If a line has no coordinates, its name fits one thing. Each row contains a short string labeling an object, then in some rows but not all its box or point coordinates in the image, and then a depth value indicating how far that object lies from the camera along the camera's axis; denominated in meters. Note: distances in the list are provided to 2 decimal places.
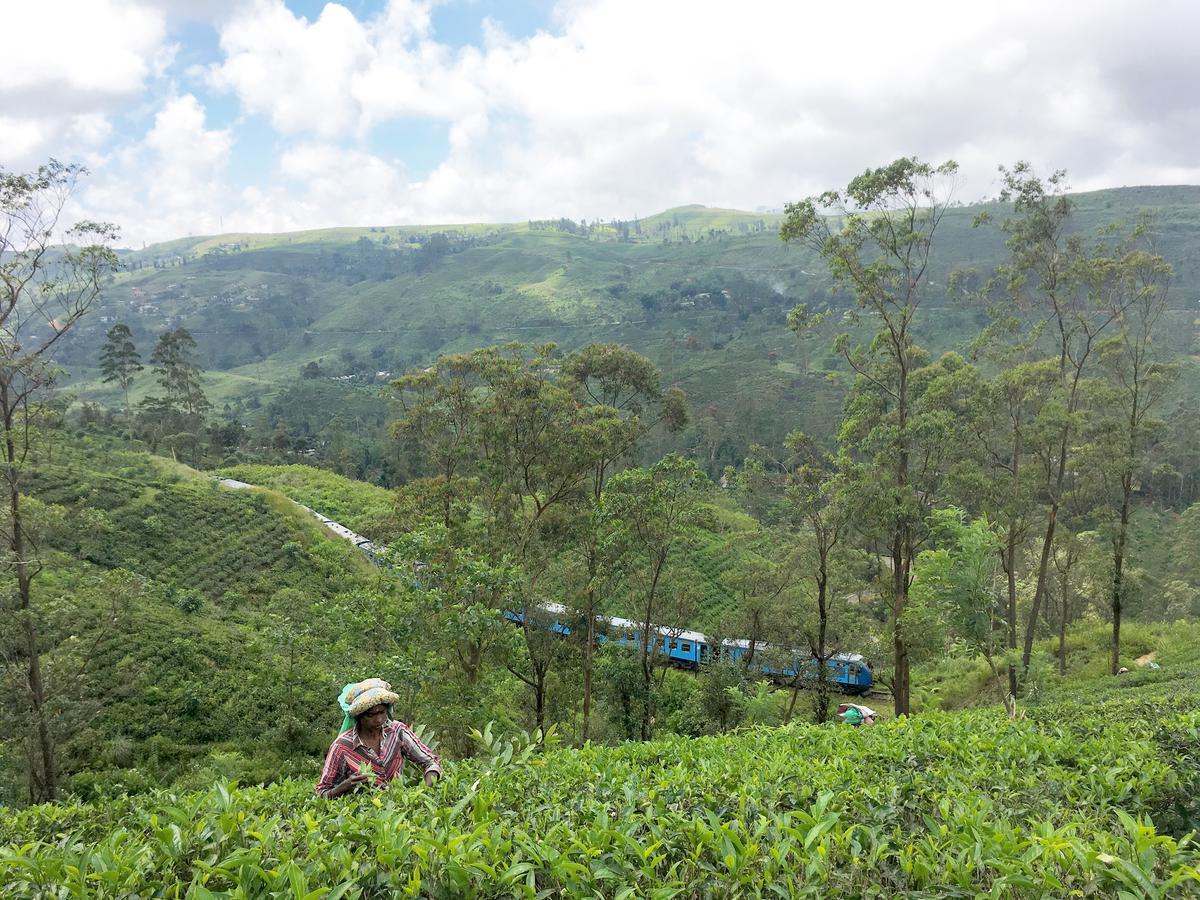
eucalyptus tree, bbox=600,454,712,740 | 13.98
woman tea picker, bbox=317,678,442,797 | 3.92
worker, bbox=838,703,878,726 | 16.64
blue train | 16.86
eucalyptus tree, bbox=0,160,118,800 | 9.33
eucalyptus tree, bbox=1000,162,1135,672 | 15.32
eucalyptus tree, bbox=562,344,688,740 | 14.63
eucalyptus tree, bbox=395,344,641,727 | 14.31
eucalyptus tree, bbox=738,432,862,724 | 16.58
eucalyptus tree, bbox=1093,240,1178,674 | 15.46
